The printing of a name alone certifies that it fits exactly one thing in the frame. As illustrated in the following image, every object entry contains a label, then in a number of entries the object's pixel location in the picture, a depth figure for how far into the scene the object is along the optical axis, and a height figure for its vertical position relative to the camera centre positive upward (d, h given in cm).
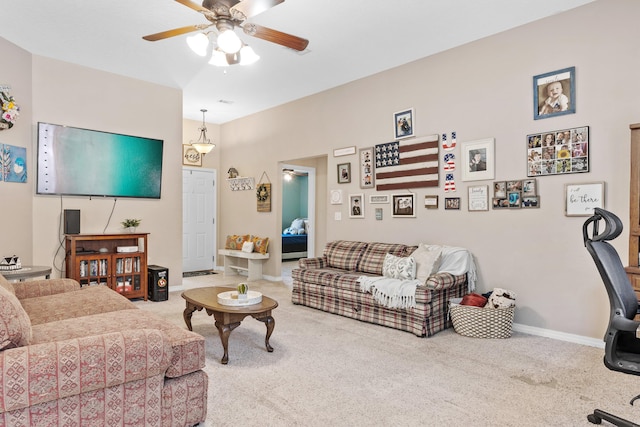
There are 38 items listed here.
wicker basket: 353 -99
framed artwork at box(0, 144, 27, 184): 407 +57
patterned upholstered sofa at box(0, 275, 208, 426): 157 -70
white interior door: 746 -7
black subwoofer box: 508 -92
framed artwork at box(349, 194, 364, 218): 532 +13
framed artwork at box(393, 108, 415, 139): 471 +115
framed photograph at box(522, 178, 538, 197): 371 +27
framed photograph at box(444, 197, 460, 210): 427 +14
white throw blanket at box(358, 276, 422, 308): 367 -75
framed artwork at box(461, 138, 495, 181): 401 +60
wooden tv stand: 461 -59
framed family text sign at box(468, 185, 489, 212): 405 +18
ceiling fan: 256 +138
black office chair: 184 -46
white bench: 658 -86
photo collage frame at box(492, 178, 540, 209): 372 +21
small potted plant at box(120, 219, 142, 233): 517 -12
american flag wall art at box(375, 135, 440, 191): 451 +64
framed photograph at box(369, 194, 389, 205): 502 +23
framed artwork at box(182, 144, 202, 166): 746 +117
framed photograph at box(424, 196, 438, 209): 447 +16
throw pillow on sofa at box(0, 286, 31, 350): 159 -47
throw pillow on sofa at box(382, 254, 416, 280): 402 -56
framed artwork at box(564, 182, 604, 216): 334 +15
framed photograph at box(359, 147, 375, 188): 517 +65
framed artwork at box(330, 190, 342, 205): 562 +27
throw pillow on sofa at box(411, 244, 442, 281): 393 -49
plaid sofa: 366 -80
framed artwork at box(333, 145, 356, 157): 540 +92
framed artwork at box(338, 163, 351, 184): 547 +61
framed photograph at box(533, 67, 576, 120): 352 +115
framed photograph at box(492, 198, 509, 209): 390 +13
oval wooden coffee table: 295 -76
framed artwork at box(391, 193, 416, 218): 470 +13
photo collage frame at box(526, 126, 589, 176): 344 +59
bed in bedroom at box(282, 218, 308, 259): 920 -66
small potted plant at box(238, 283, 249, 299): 320 -63
